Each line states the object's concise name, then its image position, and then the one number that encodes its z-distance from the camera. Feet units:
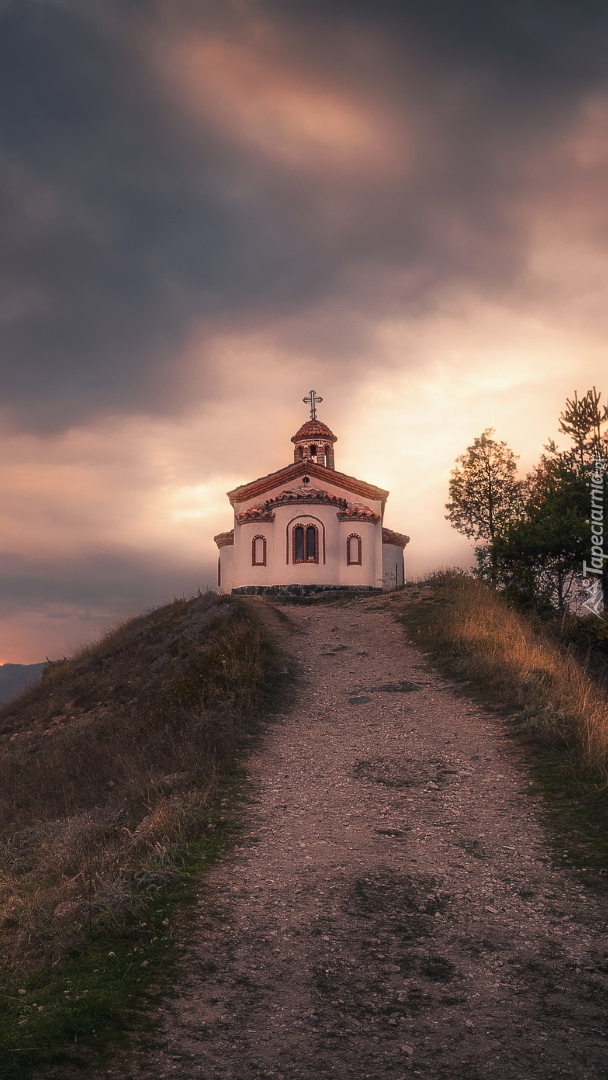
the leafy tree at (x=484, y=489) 124.77
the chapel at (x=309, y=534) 126.31
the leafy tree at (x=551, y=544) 81.97
